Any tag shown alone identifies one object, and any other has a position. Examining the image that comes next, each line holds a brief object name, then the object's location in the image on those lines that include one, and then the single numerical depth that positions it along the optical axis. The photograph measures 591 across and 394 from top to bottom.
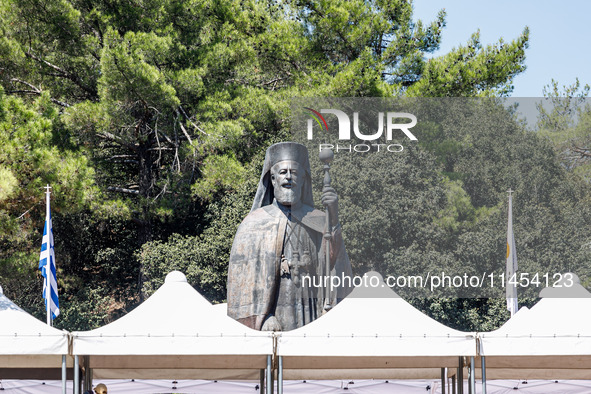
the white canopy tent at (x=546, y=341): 19.05
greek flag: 33.36
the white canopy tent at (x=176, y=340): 19.05
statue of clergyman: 26.22
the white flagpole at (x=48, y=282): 32.86
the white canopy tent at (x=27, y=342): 18.76
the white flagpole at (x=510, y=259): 37.79
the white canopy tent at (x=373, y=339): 19.01
